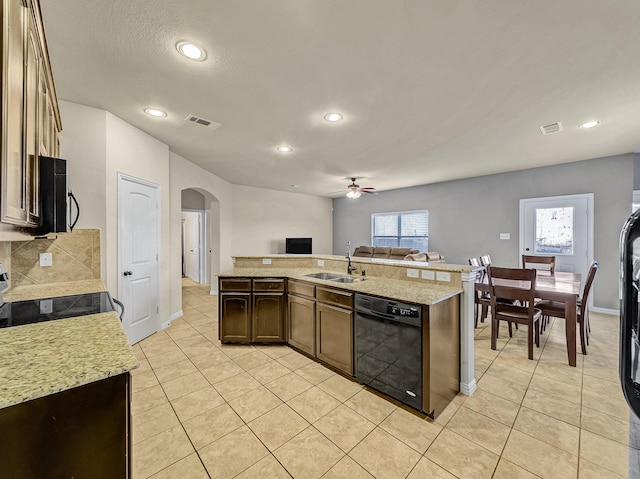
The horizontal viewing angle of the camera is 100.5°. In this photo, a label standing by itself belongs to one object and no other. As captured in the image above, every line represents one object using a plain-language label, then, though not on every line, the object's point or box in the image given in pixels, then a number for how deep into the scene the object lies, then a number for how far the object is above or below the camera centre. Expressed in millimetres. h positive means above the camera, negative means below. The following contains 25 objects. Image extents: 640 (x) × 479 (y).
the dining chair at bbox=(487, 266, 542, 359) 2832 -698
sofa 5772 -390
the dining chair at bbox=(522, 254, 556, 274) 4229 -364
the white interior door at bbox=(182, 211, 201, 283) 7481 -184
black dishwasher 1988 -883
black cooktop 1458 -440
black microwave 1350 +227
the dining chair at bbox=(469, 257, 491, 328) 3588 -834
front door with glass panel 4672 +163
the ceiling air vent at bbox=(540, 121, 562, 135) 3129 +1344
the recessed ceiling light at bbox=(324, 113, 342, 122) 2916 +1360
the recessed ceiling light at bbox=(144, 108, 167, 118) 2805 +1358
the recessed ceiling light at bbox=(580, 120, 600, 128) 3100 +1354
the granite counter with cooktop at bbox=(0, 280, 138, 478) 731 -514
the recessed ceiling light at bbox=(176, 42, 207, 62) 1853 +1344
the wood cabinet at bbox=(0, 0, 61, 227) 847 +515
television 7836 -235
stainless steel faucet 3191 -354
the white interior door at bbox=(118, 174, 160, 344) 3117 -203
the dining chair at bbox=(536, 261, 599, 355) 2904 -829
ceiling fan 5664 +1026
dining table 2725 -630
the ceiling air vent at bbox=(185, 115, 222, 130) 2998 +1363
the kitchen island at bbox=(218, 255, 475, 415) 2025 -690
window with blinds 7160 +250
